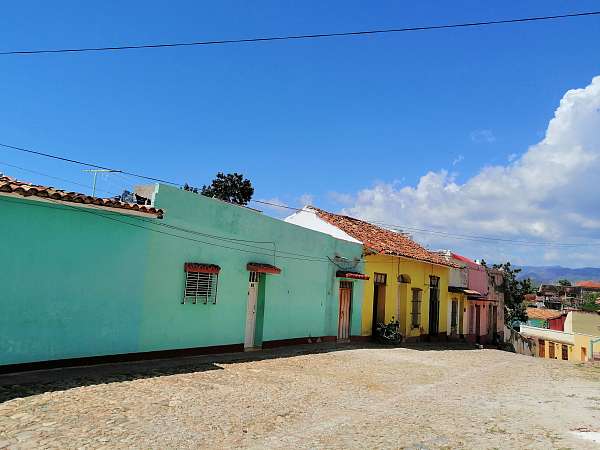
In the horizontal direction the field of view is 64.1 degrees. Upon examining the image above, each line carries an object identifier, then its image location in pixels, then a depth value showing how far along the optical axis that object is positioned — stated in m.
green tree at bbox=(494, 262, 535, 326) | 38.28
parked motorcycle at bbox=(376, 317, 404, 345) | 18.19
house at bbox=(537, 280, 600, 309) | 71.43
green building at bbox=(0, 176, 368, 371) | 8.14
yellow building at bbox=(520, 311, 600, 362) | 32.65
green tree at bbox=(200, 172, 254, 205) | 31.70
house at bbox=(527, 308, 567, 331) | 47.31
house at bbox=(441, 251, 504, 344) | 26.45
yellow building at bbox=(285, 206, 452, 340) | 18.55
